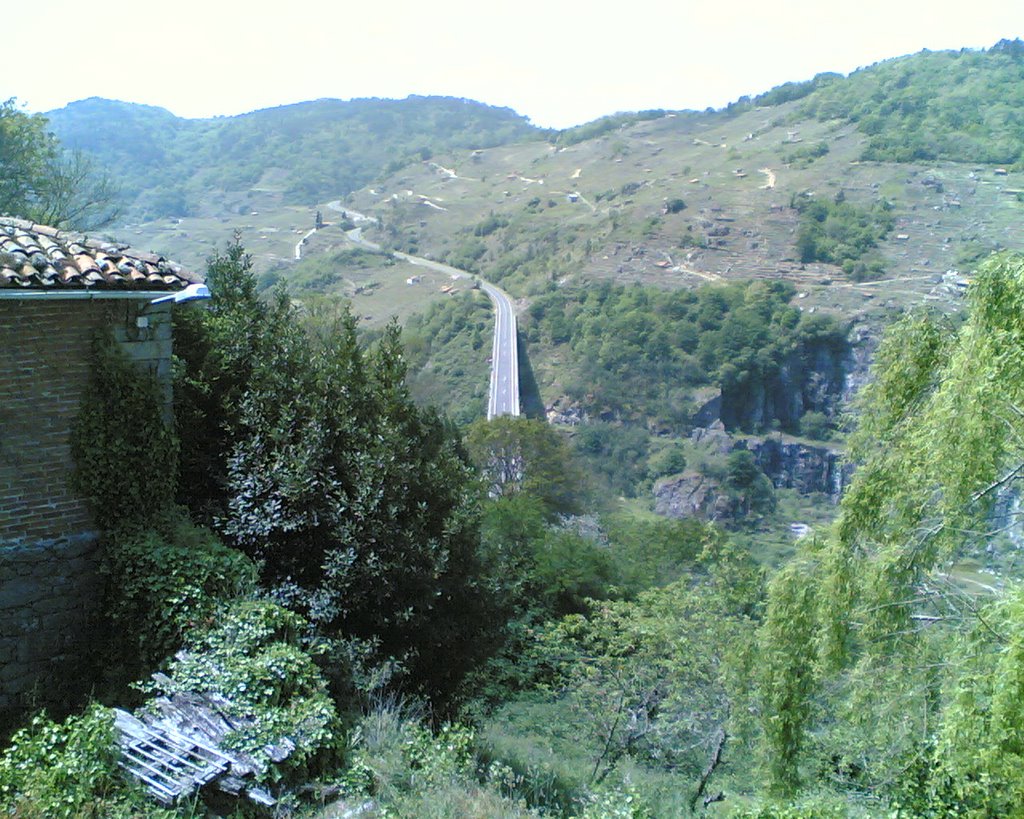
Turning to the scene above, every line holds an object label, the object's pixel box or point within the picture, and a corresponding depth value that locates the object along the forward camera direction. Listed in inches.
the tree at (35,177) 951.0
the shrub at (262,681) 232.5
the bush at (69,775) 195.5
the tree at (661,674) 514.0
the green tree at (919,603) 226.1
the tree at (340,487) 363.6
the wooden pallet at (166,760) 211.9
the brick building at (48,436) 291.0
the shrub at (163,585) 285.6
